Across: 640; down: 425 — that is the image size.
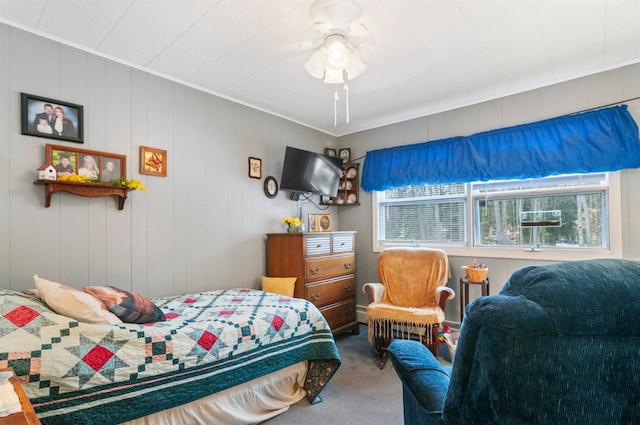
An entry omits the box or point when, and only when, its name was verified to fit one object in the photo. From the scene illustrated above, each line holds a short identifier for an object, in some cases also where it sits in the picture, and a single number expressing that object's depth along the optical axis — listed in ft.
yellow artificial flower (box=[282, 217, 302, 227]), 12.19
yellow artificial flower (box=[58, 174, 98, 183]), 7.33
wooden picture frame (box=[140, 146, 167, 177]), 9.02
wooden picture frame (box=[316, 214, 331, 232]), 13.61
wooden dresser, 10.93
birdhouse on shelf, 7.07
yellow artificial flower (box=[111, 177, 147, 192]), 8.13
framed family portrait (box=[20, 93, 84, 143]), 7.22
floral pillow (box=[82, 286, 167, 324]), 6.06
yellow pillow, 10.75
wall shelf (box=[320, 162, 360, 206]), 14.58
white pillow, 5.38
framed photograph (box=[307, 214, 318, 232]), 13.35
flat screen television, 11.93
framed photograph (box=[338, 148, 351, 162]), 14.93
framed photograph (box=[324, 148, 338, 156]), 14.93
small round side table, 10.18
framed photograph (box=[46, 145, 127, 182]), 7.54
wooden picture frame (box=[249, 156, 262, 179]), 11.77
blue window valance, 8.86
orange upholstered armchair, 9.71
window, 9.64
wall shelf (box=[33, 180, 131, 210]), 7.20
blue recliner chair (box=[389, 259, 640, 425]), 2.54
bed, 4.67
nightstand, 3.03
